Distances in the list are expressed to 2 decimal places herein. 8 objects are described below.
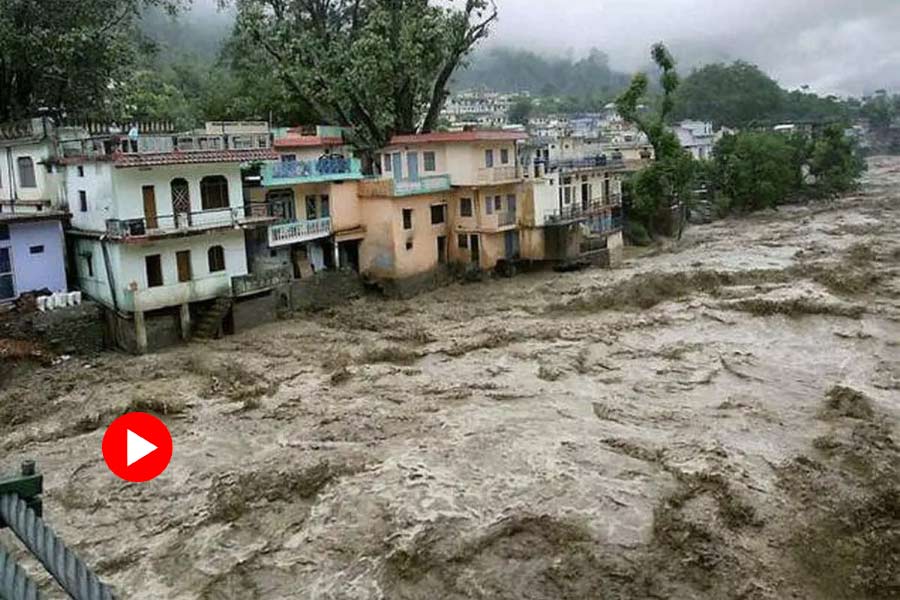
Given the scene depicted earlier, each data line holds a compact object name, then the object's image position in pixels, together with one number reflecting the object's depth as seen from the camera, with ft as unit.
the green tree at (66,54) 88.69
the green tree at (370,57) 111.45
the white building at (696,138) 225.29
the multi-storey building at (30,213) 77.15
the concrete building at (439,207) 104.06
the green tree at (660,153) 142.82
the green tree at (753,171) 178.19
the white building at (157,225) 78.43
